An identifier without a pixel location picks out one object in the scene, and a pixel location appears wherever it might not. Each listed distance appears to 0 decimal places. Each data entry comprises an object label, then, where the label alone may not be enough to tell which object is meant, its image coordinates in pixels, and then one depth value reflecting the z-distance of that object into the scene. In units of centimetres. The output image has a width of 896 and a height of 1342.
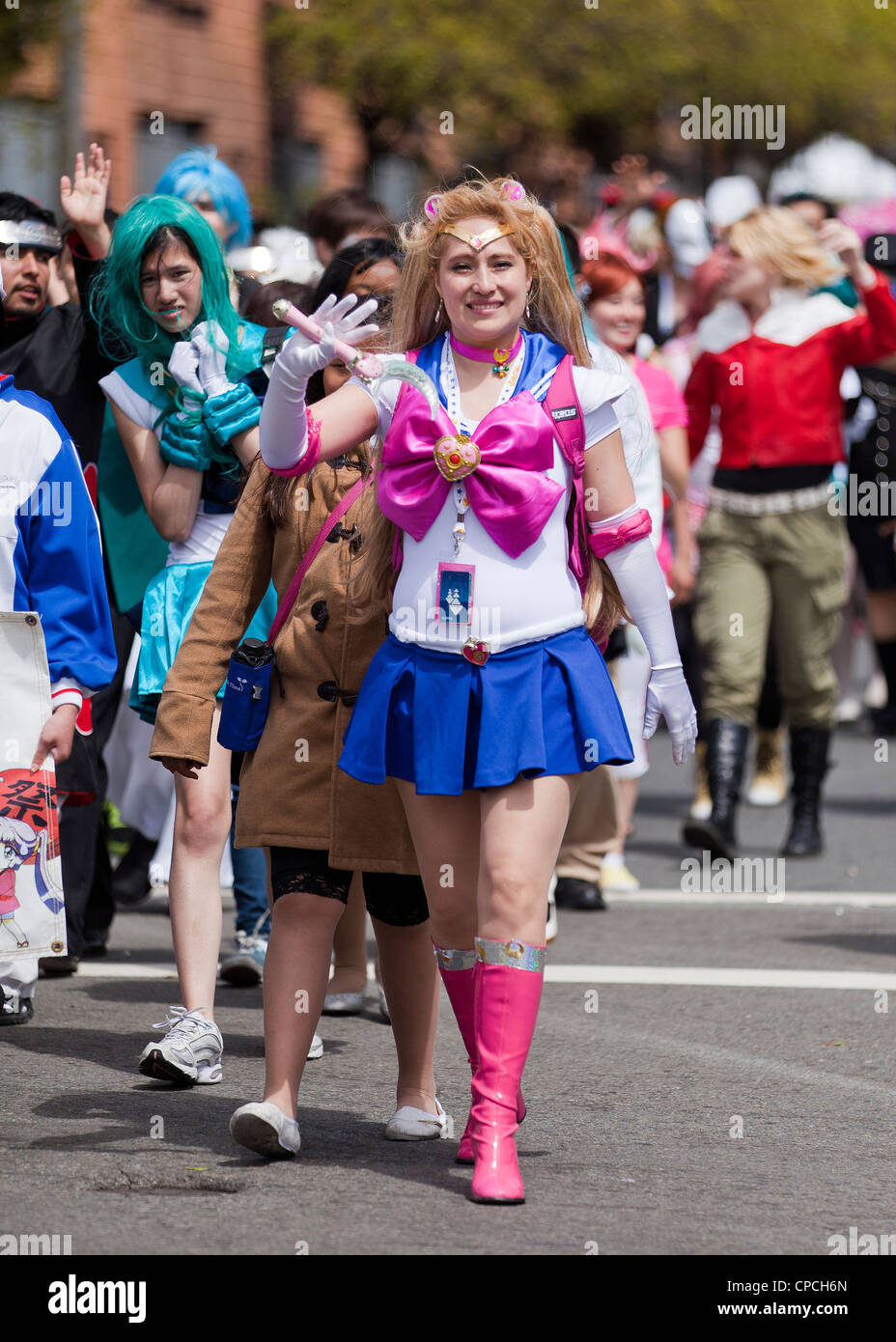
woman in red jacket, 1761
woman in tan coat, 923
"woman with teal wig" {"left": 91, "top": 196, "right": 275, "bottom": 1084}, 1121
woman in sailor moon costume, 848
